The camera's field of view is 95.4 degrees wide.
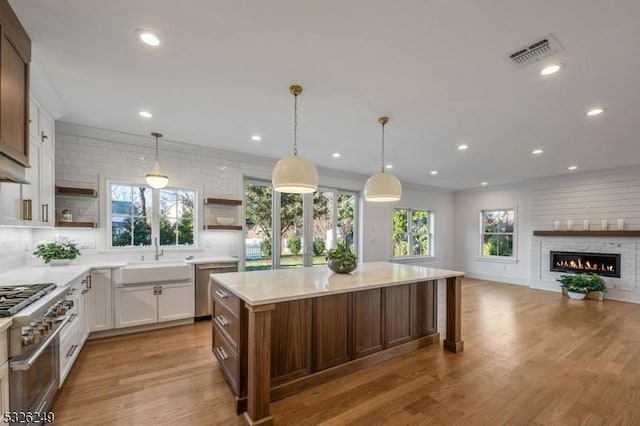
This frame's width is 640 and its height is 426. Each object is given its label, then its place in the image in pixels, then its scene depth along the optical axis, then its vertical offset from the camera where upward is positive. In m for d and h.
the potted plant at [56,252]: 3.36 -0.47
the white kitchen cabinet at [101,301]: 3.53 -1.08
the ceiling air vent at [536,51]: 1.98 +1.17
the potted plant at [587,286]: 5.82 -1.44
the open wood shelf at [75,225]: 3.70 -0.16
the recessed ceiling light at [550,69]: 2.27 +1.16
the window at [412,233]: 7.98 -0.53
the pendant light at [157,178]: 3.84 +0.46
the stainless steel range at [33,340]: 1.50 -0.74
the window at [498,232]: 7.81 -0.50
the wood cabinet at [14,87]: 1.74 +0.82
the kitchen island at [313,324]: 2.05 -1.02
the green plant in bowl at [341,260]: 3.09 -0.50
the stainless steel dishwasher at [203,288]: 4.24 -1.10
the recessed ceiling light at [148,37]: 1.97 +1.22
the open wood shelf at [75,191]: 3.72 +0.28
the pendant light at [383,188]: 3.20 +0.29
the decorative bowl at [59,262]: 3.39 -0.58
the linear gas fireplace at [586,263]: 5.95 -1.05
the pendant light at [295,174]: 2.53 +0.35
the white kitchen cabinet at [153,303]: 3.70 -1.21
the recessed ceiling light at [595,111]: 3.07 +1.11
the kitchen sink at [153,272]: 3.66 -0.78
